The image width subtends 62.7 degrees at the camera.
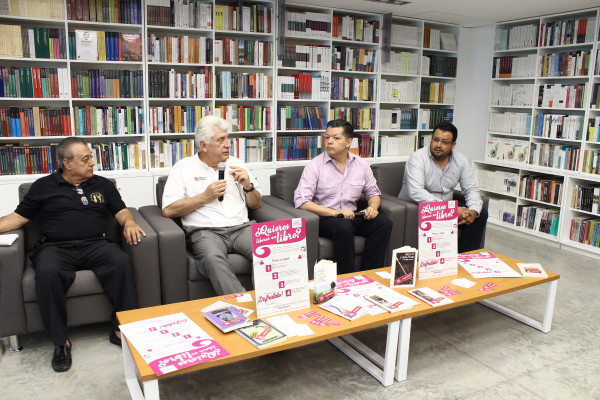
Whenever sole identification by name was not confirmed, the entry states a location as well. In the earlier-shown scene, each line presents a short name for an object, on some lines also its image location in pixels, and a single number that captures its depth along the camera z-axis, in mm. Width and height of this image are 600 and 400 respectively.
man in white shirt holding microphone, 2962
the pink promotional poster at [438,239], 2668
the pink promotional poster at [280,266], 2117
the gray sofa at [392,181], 3865
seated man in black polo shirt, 2504
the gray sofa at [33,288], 2477
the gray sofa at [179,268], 2789
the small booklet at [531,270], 2804
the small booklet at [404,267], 2506
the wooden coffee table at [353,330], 1840
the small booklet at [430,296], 2345
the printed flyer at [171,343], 1729
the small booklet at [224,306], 2166
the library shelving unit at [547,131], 4668
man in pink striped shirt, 3291
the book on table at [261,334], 1895
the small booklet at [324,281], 2277
